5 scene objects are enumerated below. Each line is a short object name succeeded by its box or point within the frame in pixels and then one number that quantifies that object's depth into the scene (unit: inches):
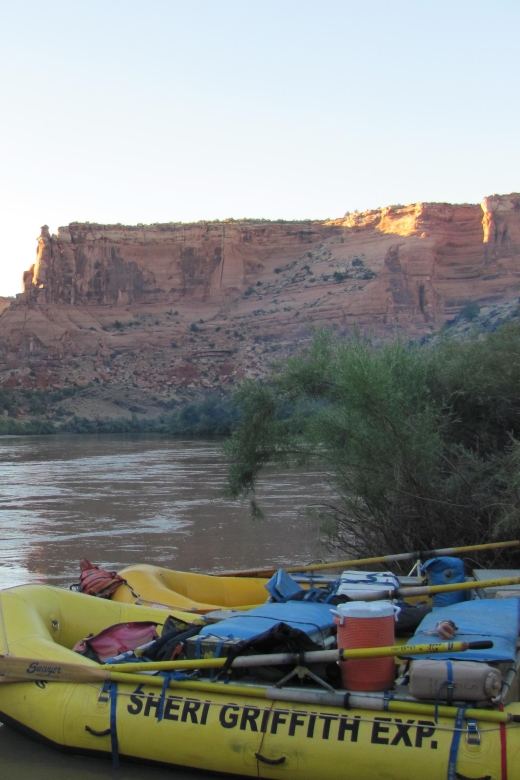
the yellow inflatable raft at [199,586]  298.7
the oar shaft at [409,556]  297.9
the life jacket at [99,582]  288.5
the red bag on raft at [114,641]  227.5
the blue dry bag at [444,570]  269.0
